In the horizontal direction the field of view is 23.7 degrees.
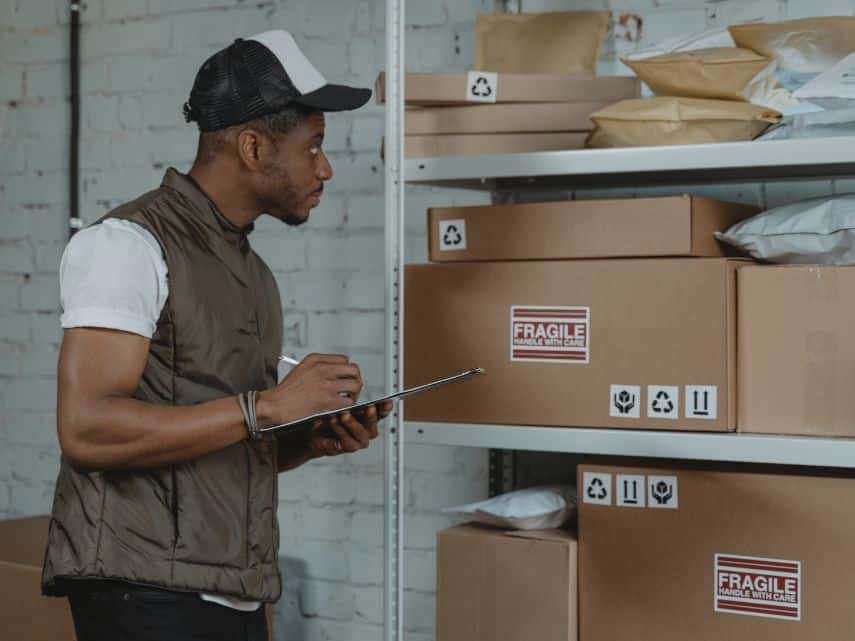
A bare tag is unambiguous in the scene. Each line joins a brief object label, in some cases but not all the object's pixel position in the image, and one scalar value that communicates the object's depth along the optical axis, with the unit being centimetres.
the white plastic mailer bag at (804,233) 261
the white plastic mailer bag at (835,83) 263
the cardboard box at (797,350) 259
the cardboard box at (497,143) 279
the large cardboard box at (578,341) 264
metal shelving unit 260
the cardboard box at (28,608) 305
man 234
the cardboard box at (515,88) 278
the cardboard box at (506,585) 272
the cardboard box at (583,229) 266
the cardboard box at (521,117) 279
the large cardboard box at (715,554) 260
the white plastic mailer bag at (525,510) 278
